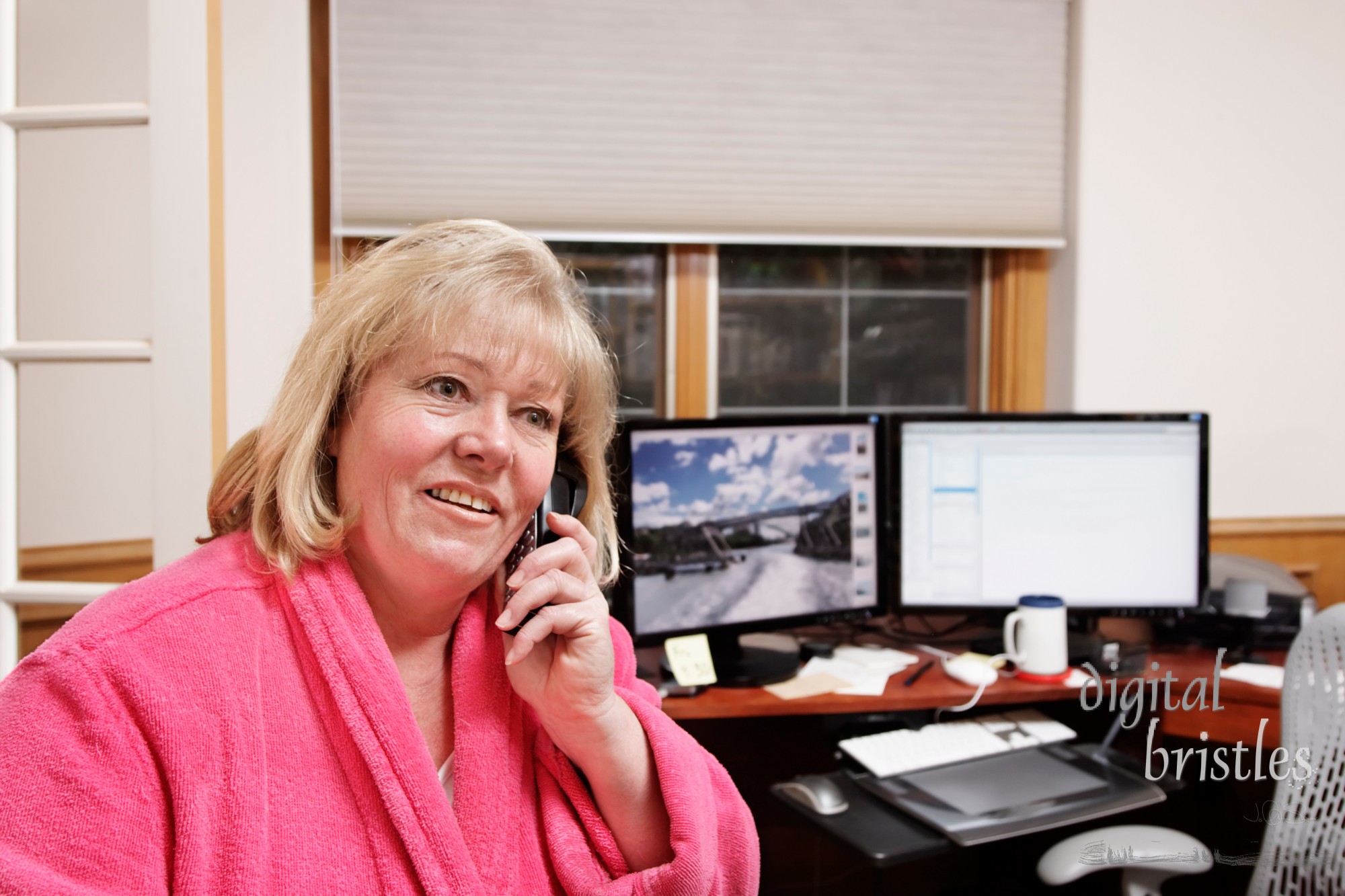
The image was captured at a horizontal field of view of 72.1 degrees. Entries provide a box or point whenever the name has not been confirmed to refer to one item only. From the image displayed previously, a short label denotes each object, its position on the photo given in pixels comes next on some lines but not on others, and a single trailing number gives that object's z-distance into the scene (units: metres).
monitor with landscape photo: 1.74
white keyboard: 1.58
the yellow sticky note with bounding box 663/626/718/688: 1.71
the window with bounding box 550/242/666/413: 2.34
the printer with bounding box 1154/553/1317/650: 1.99
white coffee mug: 1.81
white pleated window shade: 2.10
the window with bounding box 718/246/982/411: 2.41
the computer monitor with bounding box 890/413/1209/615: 1.96
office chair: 1.25
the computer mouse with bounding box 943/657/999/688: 1.77
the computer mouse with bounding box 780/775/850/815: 1.46
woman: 0.78
